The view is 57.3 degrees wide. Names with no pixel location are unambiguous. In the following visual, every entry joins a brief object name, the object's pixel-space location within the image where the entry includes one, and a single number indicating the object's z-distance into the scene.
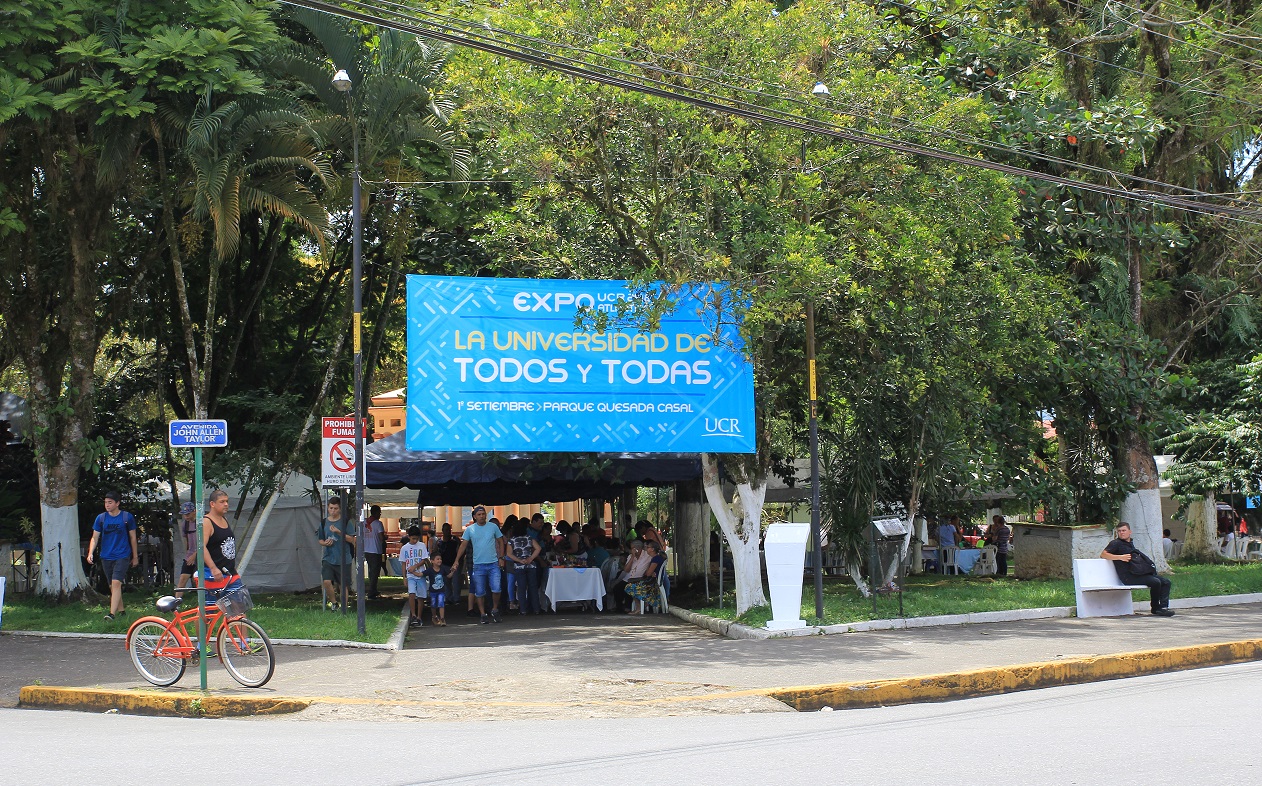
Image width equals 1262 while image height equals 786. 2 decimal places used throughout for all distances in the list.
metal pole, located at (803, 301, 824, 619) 15.27
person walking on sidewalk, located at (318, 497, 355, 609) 17.58
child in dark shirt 18.33
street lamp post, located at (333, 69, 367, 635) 14.62
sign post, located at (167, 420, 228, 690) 10.29
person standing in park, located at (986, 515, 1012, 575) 28.59
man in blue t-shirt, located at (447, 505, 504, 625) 18.50
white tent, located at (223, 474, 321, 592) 23.83
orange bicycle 10.83
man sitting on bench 15.92
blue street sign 10.28
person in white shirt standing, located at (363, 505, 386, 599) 20.70
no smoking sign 15.73
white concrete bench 15.76
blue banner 15.36
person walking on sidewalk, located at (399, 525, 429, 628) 18.14
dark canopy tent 19.09
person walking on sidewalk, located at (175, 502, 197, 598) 14.92
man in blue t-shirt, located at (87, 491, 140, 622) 16.22
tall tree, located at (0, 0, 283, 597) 15.15
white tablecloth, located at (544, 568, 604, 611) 20.02
